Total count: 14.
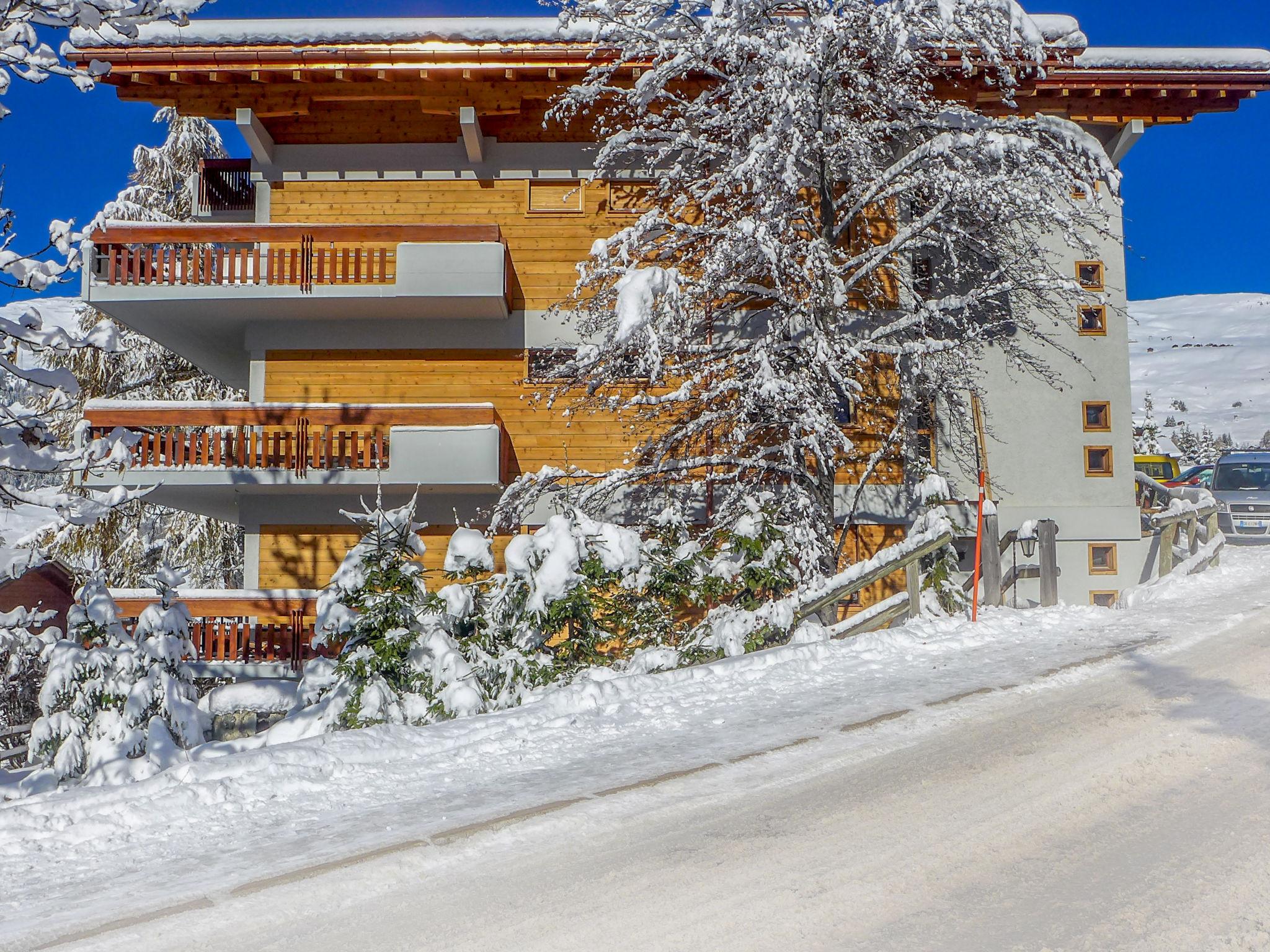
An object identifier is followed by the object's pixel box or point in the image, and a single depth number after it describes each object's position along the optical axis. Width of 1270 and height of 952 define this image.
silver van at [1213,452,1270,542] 21.28
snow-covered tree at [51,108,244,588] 20.86
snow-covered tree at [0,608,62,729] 9.22
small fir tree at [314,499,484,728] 8.80
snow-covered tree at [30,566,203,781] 9.88
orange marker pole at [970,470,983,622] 10.49
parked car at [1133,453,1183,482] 28.55
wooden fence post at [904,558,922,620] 10.50
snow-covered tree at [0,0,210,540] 7.27
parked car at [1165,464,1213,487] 27.89
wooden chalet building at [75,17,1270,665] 15.16
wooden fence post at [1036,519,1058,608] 12.09
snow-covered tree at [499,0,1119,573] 12.71
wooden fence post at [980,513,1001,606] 11.81
